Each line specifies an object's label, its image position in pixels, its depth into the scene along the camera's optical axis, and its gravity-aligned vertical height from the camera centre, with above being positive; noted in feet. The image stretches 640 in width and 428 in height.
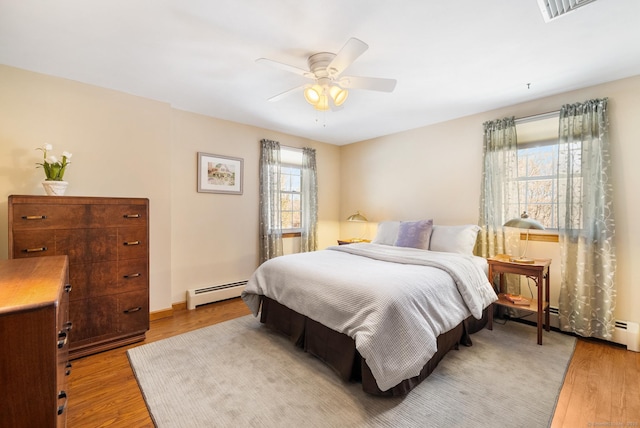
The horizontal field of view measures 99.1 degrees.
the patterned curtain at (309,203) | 14.87 +0.46
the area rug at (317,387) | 5.30 -4.00
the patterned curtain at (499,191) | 10.10 +0.78
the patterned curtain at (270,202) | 13.25 +0.45
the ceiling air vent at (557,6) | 5.21 +4.03
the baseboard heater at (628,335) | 7.82 -3.57
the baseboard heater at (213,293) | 11.13 -3.55
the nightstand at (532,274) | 8.27 -1.98
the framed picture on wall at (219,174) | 11.63 +1.66
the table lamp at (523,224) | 8.54 -0.39
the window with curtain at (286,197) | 13.28 +0.75
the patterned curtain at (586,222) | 8.23 -0.31
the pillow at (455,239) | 10.00 -1.02
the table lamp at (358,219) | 14.57 -0.40
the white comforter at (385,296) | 5.51 -2.11
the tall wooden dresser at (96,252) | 6.82 -1.12
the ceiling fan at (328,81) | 6.53 +3.34
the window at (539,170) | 9.54 +1.54
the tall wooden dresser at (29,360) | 2.63 -1.50
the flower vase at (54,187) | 7.36 +0.64
